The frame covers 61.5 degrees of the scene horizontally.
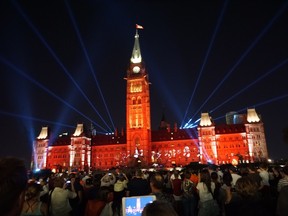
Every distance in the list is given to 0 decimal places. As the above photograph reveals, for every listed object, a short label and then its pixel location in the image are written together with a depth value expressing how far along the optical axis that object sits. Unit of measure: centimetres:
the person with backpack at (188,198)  992
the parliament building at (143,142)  9431
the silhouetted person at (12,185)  219
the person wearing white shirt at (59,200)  793
